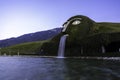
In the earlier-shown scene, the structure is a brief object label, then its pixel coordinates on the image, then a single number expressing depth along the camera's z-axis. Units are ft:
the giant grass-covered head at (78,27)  159.66
